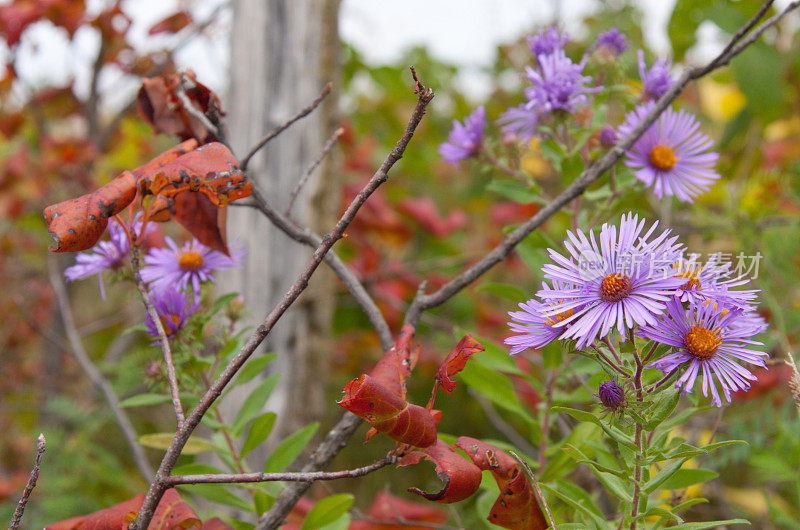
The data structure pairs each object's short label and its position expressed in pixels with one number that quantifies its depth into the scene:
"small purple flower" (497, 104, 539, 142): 0.65
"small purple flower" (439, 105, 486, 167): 0.66
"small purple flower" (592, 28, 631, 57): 0.67
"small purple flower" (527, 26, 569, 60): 0.62
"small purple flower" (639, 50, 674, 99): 0.62
